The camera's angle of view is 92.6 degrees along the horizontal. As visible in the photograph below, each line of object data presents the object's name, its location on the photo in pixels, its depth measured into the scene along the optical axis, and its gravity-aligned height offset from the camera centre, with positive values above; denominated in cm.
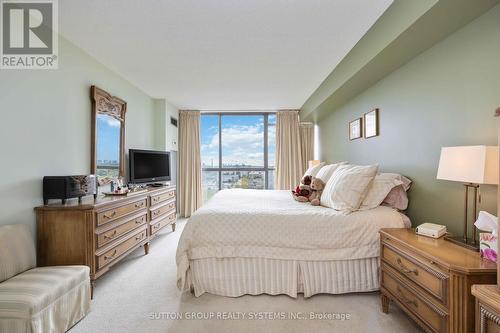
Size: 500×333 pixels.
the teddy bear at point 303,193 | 282 -34
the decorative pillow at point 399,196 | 220 -29
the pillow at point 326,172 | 300 -10
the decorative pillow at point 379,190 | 217 -23
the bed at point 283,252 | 202 -75
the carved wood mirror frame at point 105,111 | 279 +71
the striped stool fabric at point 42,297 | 136 -82
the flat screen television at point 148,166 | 358 -1
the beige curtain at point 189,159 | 536 +14
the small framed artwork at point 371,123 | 276 +50
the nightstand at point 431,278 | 117 -65
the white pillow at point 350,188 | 216 -22
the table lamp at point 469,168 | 130 -2
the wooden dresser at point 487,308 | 89 -56
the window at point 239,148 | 568 +40
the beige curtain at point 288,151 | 541 +31
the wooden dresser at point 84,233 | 203 -61
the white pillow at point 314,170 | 360 -8
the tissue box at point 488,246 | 124 -43
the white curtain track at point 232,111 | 545 +123
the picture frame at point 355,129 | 318 +50
